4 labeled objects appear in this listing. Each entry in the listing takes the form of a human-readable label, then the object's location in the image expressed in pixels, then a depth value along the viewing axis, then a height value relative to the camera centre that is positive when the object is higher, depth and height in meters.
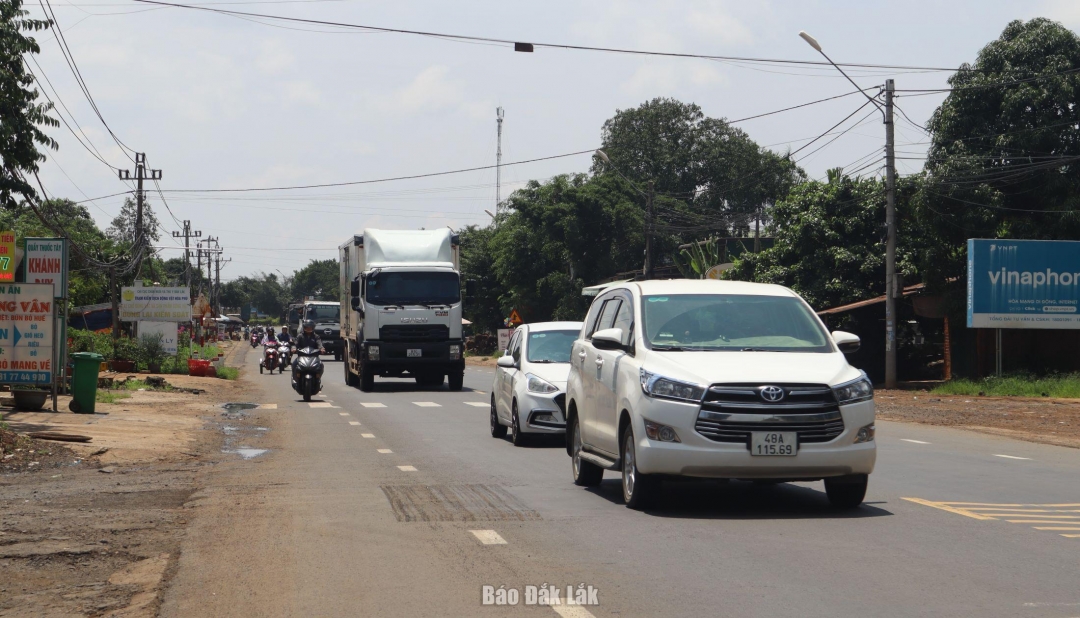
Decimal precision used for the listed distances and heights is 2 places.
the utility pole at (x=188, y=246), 90.31 +6.80
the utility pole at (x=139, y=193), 51.22 +6.35
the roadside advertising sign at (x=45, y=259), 23.77 +1.44
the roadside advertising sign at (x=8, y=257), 25.52 +1.58
